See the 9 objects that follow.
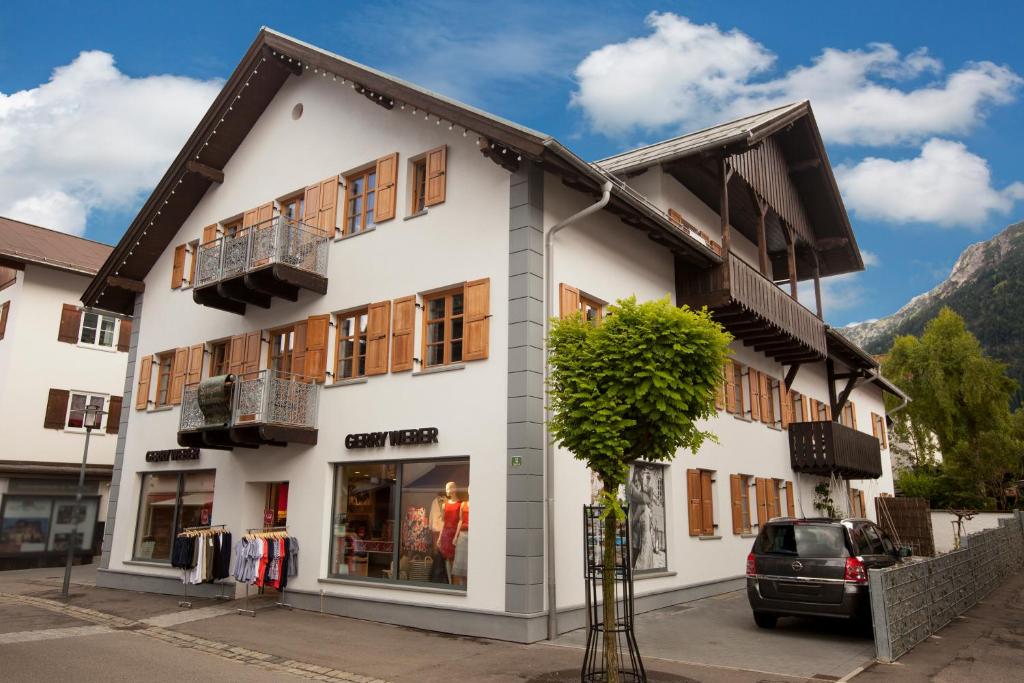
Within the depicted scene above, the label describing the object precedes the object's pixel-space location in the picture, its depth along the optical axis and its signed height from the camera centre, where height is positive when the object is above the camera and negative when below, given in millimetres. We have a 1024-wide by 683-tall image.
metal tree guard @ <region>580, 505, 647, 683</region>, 7539 -1007
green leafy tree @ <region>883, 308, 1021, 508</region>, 41344 +7560
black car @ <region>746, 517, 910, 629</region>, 10734 -590
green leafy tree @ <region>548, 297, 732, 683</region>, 7750 +1350
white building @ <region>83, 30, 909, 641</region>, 11984 +3590
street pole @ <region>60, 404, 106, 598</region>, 15790 +2047
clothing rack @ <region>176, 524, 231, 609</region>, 14492 -1454
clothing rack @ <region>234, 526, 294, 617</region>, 13586 -219
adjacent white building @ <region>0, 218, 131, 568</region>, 23922 +4080
